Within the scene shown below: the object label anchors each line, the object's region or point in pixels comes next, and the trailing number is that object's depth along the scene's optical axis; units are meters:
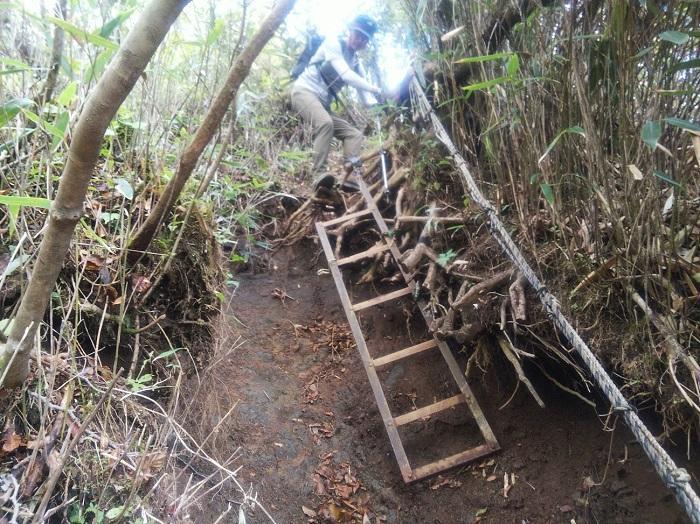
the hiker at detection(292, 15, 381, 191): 4.32
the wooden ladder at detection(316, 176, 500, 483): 2.81
